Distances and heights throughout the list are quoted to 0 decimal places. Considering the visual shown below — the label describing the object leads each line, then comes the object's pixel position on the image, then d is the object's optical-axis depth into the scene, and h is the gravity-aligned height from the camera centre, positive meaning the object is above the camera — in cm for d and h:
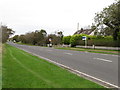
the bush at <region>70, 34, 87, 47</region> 3419 +120
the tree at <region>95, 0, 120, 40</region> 2081 +488
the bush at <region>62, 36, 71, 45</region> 4156 +112
